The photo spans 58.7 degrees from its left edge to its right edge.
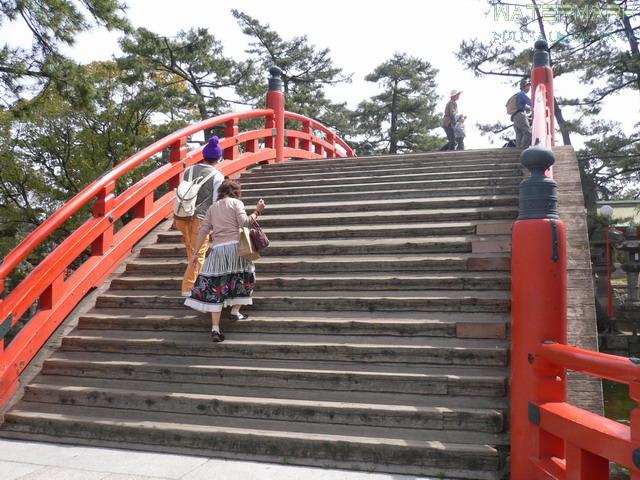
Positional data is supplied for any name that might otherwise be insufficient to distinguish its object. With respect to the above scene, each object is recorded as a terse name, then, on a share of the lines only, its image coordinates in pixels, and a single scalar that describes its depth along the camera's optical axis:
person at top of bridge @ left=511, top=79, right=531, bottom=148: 8.87
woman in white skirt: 4.64
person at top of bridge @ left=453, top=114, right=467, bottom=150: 12.32
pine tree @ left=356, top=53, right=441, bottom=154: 29.31
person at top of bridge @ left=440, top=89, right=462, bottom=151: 12.33
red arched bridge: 3.07
